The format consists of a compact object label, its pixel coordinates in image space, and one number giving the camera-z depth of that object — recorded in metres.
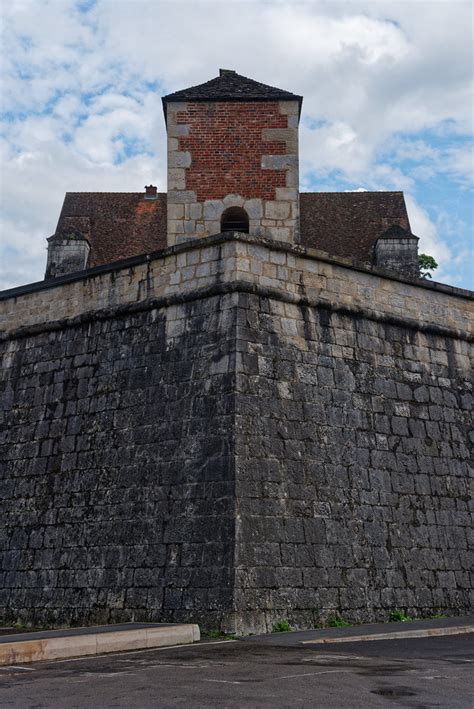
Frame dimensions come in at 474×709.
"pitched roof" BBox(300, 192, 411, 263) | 23.81
